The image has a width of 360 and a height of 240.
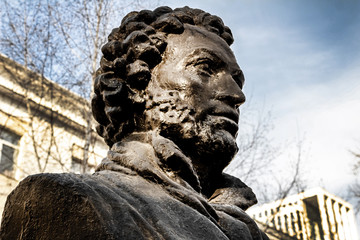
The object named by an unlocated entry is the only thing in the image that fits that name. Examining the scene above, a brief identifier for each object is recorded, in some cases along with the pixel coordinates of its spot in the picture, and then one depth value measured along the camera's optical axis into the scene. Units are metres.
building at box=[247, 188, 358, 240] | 11.87
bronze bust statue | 2.24
